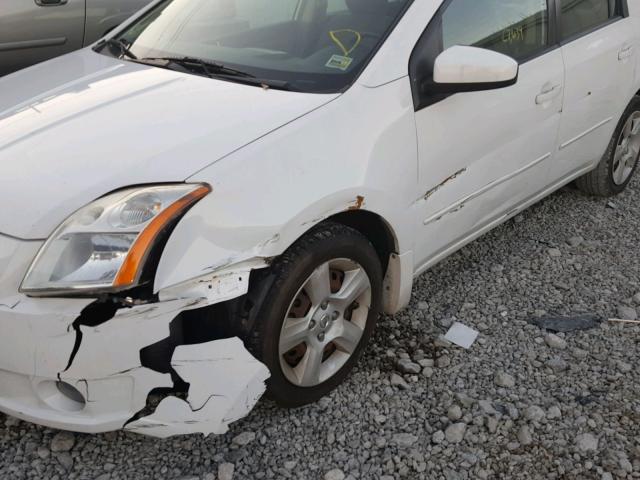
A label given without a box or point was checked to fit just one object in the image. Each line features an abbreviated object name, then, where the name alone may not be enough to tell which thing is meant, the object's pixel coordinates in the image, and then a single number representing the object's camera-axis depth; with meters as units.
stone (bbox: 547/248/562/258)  3.75
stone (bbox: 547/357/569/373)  2.88
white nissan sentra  2.05
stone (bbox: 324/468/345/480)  2.34
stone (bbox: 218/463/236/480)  2.33
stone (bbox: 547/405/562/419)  2.61
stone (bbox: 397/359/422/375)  2.83
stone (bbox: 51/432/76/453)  2.42
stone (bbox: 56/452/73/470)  2.36
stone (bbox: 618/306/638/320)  3.23
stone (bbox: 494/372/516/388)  2.78
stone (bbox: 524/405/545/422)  2.60
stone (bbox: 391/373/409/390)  2.76
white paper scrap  3.03
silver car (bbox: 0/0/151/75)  4.75
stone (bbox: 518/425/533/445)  2.49
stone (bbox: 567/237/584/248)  3.87
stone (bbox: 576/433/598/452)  2.47
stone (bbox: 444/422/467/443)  2.50
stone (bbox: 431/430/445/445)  2.50
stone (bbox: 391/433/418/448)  2.48
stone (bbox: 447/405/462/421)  2.61
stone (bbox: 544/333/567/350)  3.01
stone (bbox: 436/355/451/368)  2.88
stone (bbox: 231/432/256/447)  2.47
